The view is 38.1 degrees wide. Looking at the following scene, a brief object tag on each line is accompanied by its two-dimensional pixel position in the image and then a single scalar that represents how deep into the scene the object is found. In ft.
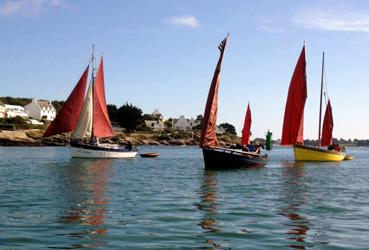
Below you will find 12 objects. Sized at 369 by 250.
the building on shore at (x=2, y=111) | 516.45
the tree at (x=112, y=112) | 588.50
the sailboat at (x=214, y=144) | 148.05
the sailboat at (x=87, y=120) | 208.54
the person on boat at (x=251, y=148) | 163.53
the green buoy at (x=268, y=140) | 485.15
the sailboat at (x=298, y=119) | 202.49
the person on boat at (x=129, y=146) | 235.77
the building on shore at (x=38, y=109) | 566.81
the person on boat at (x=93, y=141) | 220.74
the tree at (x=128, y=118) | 579.07
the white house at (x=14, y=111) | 531.91
